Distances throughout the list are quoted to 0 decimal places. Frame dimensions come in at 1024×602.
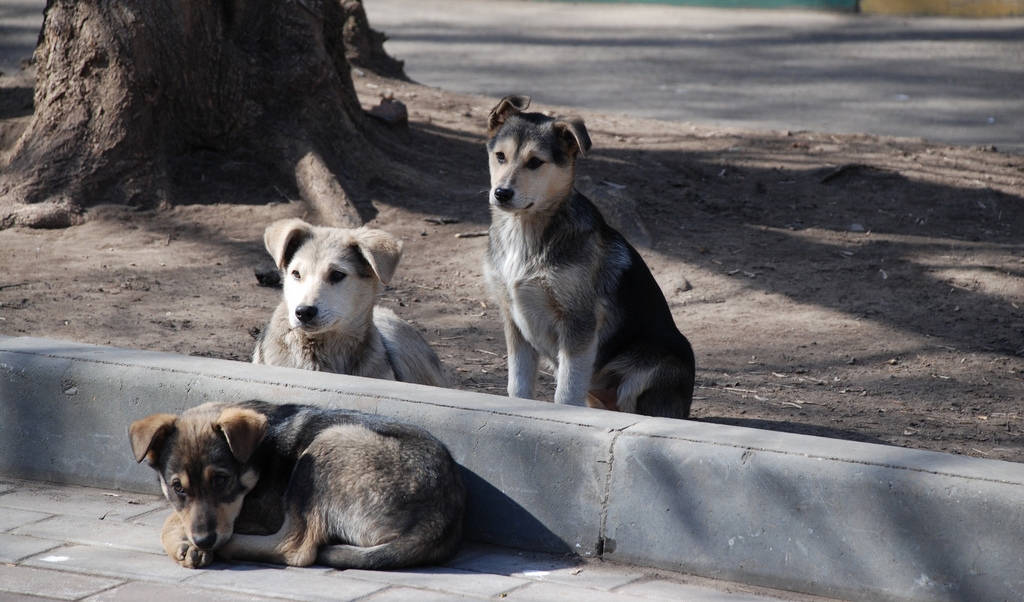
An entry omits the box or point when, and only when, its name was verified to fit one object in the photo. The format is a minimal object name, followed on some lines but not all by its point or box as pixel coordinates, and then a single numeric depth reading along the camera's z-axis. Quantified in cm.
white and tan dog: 1034
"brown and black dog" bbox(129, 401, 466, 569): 821
